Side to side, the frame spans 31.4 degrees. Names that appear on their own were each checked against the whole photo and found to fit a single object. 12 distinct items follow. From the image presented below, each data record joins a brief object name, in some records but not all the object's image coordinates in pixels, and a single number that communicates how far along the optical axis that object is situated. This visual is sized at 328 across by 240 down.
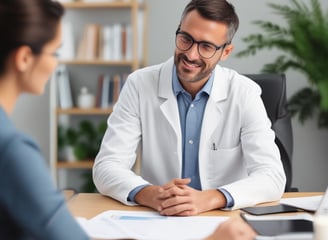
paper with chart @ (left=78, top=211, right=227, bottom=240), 1.35
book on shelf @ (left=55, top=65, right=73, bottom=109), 4.45
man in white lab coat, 1.99
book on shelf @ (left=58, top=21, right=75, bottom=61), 4.43
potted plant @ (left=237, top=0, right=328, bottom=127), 4.01
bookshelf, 4.33
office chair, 2.29
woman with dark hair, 0.87
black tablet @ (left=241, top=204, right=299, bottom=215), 1.63
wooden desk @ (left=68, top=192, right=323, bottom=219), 1.63
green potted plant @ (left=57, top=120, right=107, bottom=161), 4.45
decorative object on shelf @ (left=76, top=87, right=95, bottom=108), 4.44
